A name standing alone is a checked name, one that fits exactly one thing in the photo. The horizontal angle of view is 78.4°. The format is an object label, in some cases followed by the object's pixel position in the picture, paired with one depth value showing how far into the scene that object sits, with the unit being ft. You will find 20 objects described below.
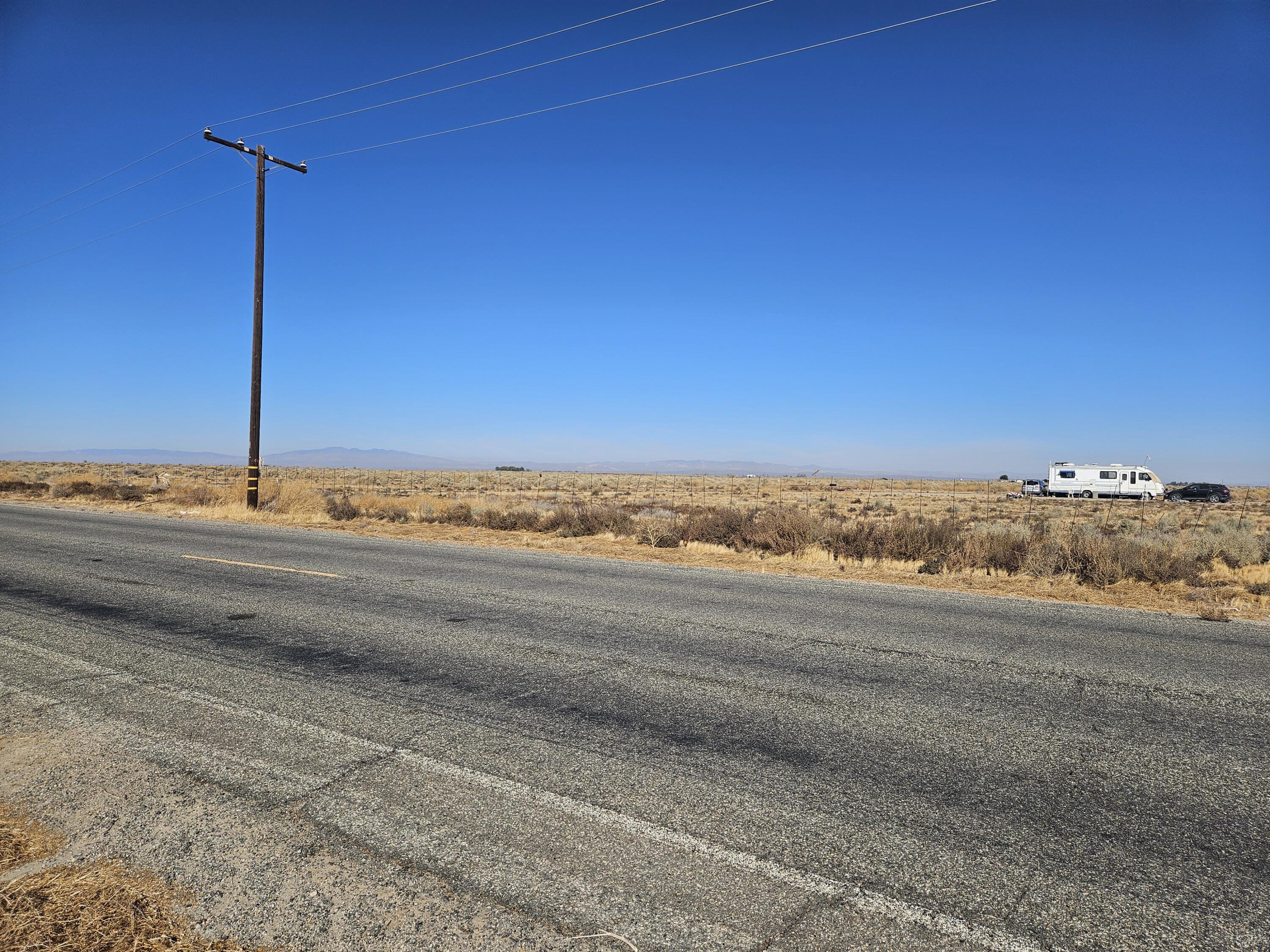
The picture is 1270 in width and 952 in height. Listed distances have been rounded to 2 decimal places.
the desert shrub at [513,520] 62.85
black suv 156.04
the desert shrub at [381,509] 71.20
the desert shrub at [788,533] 47.75
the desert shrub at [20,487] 112.16
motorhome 162.40
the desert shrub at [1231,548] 44.73
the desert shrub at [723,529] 51.80
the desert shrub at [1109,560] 36.78
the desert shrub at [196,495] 83.51
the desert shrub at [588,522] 58.80
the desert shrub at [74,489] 99.66
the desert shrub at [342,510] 72.74
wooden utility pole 70.95
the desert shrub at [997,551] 40.93
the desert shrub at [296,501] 75.10
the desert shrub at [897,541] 45.01
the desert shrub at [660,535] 53.26
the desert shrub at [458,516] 68.28
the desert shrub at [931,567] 40.93
